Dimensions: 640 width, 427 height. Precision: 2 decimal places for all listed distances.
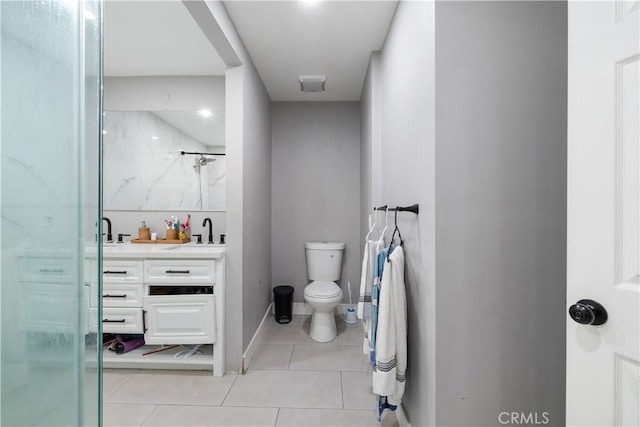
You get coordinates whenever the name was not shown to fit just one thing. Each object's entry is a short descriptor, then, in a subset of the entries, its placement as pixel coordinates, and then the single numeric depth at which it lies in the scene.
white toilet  2.51
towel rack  1.29
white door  0.67
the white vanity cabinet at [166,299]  1.98
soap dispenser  2.57
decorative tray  2.54
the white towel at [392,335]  1.34
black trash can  2.99
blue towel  1.46
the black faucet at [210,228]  2.64
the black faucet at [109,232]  2.59
